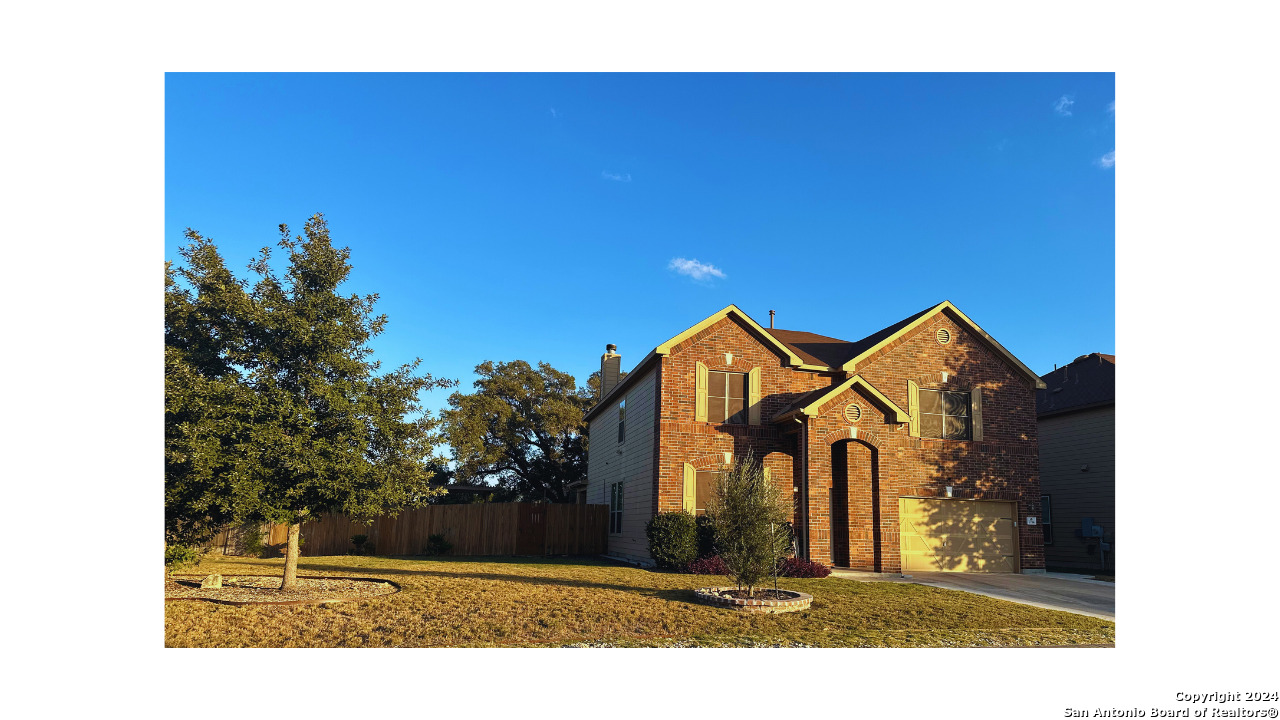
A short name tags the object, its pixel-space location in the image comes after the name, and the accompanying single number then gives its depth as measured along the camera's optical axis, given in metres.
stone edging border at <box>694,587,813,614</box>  11.55
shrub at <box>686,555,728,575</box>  16.97
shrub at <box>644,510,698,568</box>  17.52
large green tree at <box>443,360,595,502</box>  37.06
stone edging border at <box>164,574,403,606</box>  11.91
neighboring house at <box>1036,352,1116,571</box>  22.53
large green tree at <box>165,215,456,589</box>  11.98
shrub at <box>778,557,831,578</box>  16.48
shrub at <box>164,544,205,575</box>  12.78
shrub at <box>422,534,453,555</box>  24.88
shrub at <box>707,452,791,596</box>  12.14
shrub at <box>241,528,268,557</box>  24.83
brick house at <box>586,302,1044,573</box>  18.86
